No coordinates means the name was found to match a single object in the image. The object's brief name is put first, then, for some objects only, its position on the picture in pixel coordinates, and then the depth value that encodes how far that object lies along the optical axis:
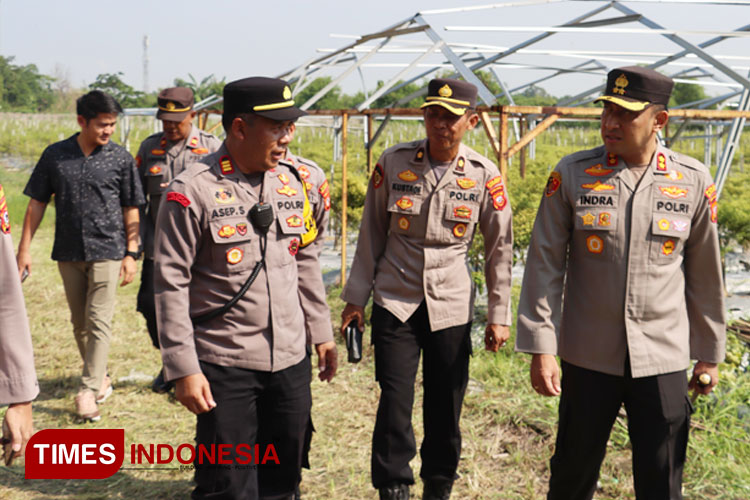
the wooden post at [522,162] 11.69
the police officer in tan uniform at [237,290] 2.39
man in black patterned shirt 4.45
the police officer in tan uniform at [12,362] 1.84
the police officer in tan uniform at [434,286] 3.32
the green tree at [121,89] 49.28
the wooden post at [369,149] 8.94
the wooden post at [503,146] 4.99
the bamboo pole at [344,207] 7.08
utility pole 63.57
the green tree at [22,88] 56.56
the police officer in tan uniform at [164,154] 4.60
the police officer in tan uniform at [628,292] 2.53
